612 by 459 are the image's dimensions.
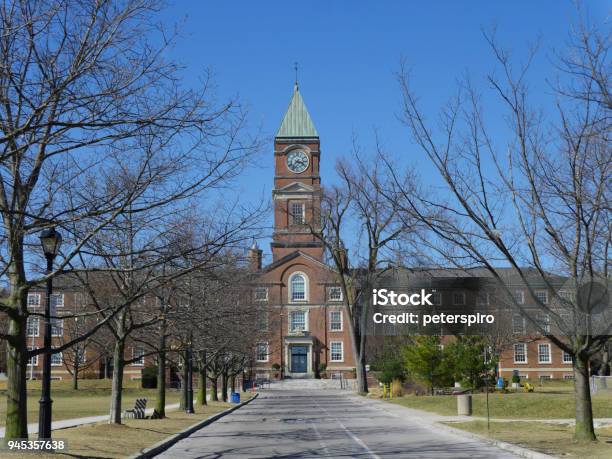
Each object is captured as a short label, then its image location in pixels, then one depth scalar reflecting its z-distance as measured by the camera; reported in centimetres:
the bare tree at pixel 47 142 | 974
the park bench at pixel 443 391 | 4771
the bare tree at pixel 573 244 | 1627
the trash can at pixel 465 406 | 3091
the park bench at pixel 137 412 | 2736
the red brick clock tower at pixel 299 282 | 9144
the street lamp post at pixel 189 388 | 3252
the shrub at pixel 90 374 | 8012
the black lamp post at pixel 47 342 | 1441
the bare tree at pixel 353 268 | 5416
